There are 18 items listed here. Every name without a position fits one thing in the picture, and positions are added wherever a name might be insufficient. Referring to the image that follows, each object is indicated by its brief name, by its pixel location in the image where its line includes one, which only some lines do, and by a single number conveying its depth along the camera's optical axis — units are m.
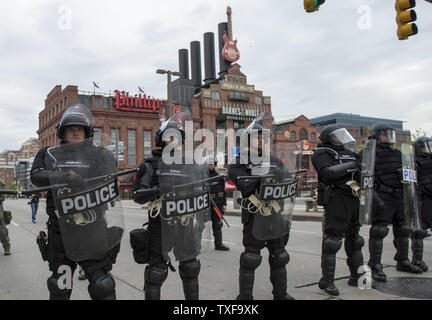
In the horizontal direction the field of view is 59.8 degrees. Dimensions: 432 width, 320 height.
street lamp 17.82
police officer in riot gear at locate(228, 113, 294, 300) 3.67
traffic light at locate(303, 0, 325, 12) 7.54
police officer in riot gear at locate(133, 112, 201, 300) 3.27
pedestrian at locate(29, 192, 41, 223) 15.71
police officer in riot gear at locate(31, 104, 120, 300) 2.96
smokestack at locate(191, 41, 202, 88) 62.03
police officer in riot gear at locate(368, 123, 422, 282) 5.15
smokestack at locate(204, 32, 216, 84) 60.09
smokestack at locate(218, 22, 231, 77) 58.22
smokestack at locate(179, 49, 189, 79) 63.97
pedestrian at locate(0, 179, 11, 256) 7.68
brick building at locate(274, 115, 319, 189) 54.78
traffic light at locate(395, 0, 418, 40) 8.26
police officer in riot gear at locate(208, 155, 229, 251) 7.51
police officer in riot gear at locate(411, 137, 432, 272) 5.50
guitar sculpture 56.47
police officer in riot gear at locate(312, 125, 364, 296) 4.29
